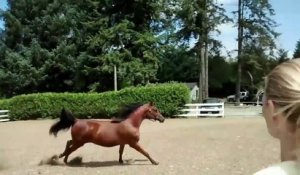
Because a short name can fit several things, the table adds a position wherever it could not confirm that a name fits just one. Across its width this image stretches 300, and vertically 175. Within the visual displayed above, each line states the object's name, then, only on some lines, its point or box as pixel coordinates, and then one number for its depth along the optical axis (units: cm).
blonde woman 137
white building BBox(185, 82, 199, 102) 6521
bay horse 1152
